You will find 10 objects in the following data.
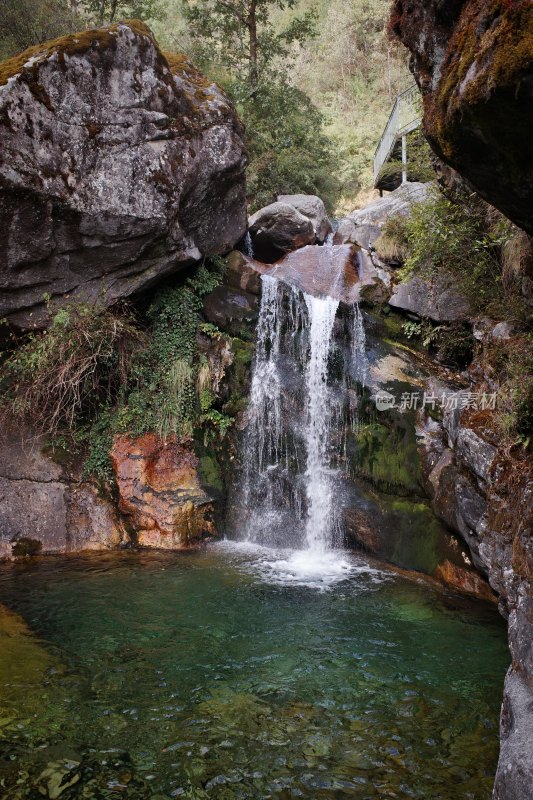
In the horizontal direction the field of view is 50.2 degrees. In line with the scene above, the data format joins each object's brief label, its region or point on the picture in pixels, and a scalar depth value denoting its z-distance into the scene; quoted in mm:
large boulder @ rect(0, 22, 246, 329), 7781
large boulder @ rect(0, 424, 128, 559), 8383
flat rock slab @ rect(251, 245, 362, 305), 10266
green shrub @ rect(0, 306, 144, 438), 8750
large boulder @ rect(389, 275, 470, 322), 8492
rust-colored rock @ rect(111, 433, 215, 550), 8578
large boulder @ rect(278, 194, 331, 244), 13852
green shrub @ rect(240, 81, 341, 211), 15359
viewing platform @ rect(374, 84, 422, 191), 14898
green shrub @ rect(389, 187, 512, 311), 7695
